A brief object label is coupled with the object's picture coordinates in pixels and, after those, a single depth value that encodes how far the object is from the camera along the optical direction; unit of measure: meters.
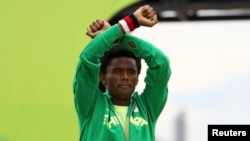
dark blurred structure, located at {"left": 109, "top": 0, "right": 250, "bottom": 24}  11.95
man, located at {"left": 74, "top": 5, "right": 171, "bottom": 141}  10.42
